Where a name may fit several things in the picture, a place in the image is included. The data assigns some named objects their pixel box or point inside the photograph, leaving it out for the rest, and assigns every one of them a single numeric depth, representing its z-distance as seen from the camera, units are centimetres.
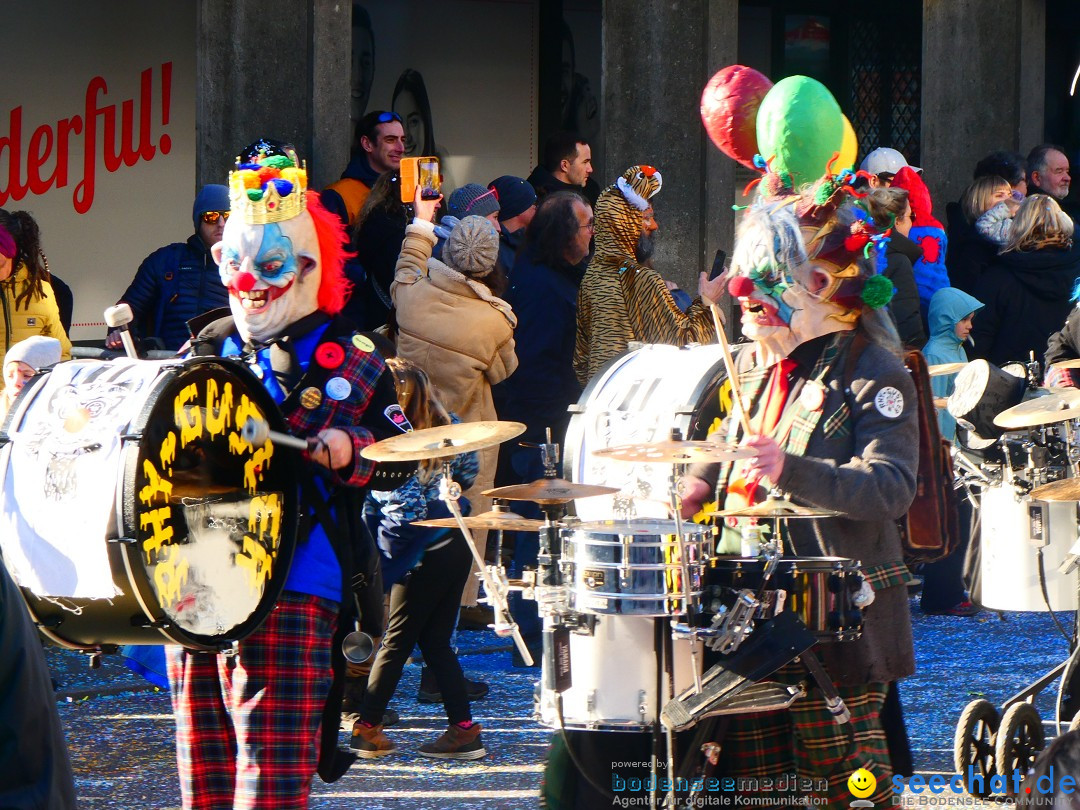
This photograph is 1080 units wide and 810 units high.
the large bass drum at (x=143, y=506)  723
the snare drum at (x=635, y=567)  764
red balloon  1015
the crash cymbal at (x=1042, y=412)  1030
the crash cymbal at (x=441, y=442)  781
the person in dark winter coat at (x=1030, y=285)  1647
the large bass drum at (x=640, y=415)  941
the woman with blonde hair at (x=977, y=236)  1802
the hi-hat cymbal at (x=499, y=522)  879
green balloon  914
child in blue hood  1641
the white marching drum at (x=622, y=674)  782
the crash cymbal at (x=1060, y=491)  1027
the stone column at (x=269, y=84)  2011
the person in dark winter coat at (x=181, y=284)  1470
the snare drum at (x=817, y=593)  756
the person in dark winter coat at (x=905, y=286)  1483
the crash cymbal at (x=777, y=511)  745
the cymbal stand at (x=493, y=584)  826
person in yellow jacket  1458
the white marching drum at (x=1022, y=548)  1168
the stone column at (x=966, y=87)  2336
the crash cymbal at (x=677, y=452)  727
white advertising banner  2256
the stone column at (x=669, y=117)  2178
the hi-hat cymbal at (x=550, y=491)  823
